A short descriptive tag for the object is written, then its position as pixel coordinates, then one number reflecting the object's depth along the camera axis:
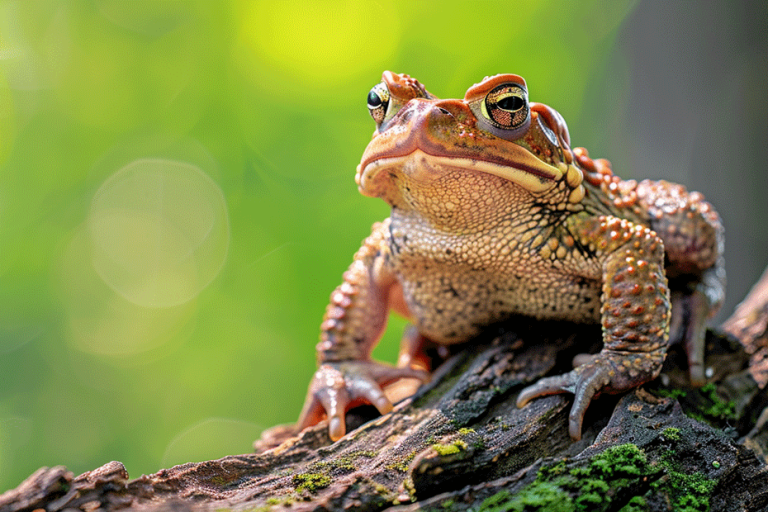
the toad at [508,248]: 0.59
